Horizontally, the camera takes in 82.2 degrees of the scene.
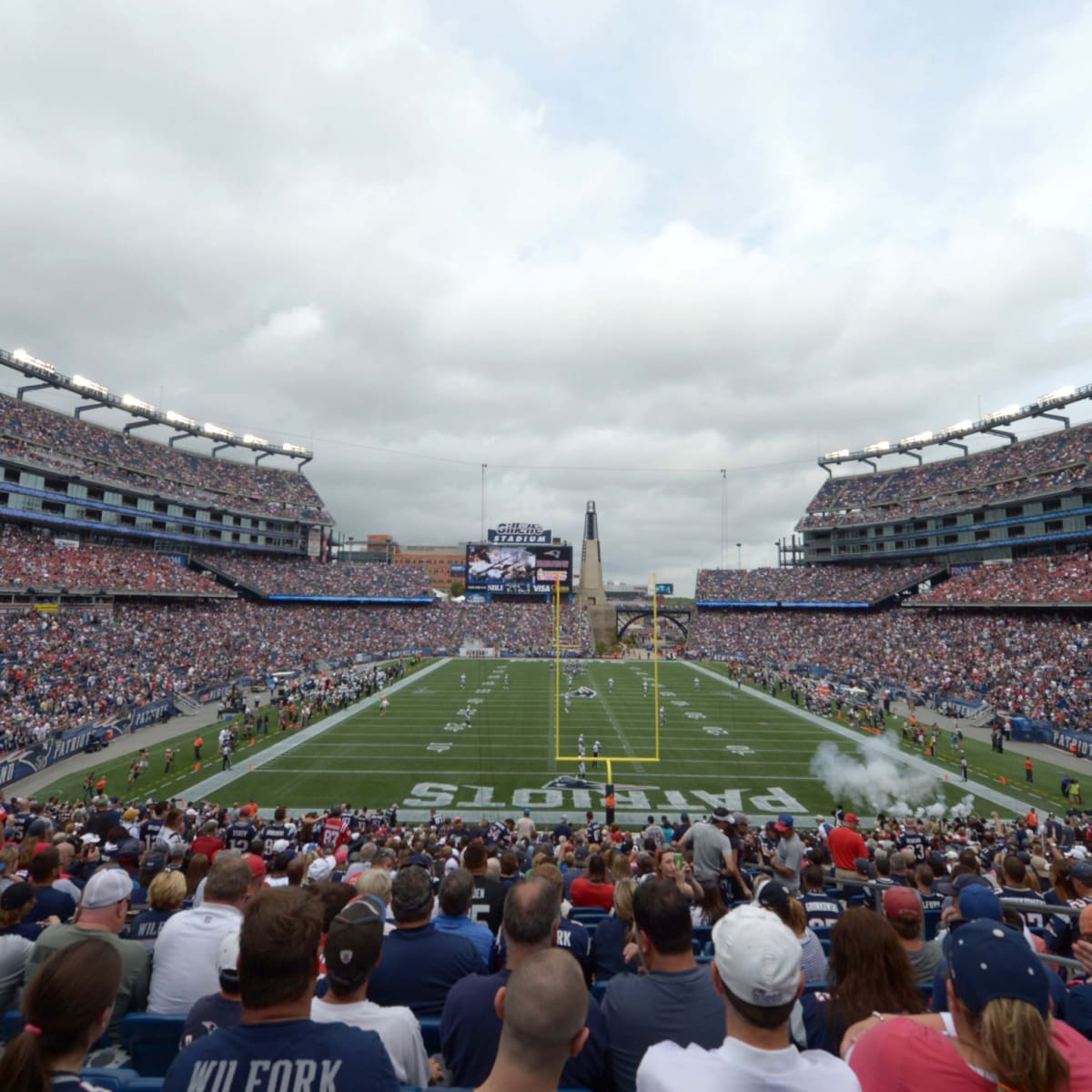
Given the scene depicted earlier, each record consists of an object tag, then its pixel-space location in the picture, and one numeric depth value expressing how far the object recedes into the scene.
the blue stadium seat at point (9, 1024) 3.27
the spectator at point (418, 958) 3.21
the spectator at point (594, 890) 6.20
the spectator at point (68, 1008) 1.93
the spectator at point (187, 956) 3.41
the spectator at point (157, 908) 4.34
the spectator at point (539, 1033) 1.69
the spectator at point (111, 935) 3.49
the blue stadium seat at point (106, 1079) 2.30
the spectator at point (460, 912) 3.90
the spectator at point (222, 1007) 2.68
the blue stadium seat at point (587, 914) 5.88
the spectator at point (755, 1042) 1.74
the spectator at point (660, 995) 2.45
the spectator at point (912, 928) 4.00
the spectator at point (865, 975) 2.90
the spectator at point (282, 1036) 1.82
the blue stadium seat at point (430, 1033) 2.99
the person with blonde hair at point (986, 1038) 1.77
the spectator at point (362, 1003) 2.45
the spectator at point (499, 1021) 2.47
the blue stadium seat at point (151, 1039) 3.10
